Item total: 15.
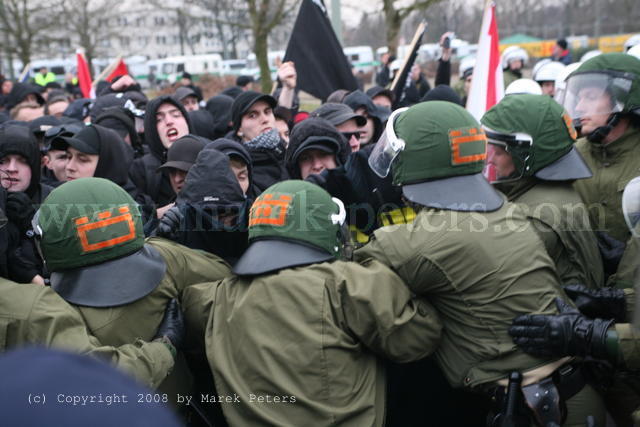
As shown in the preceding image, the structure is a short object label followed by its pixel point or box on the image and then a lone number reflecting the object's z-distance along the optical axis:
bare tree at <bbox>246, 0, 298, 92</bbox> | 15.95
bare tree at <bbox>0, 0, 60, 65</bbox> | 26.56
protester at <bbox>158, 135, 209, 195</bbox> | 4.35
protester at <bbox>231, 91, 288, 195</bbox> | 4.72
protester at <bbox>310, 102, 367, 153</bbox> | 5.00
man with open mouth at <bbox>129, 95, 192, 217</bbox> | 4.97
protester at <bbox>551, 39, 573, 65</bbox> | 13.46
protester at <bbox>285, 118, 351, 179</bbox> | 4.19
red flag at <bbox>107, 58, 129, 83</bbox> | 10.20
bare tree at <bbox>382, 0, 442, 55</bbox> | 15.80
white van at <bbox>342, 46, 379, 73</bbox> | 51.00
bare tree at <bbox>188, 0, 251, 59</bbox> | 17.42
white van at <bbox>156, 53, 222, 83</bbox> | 53.72
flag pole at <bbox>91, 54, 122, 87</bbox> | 9.83
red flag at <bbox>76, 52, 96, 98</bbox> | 9.51
